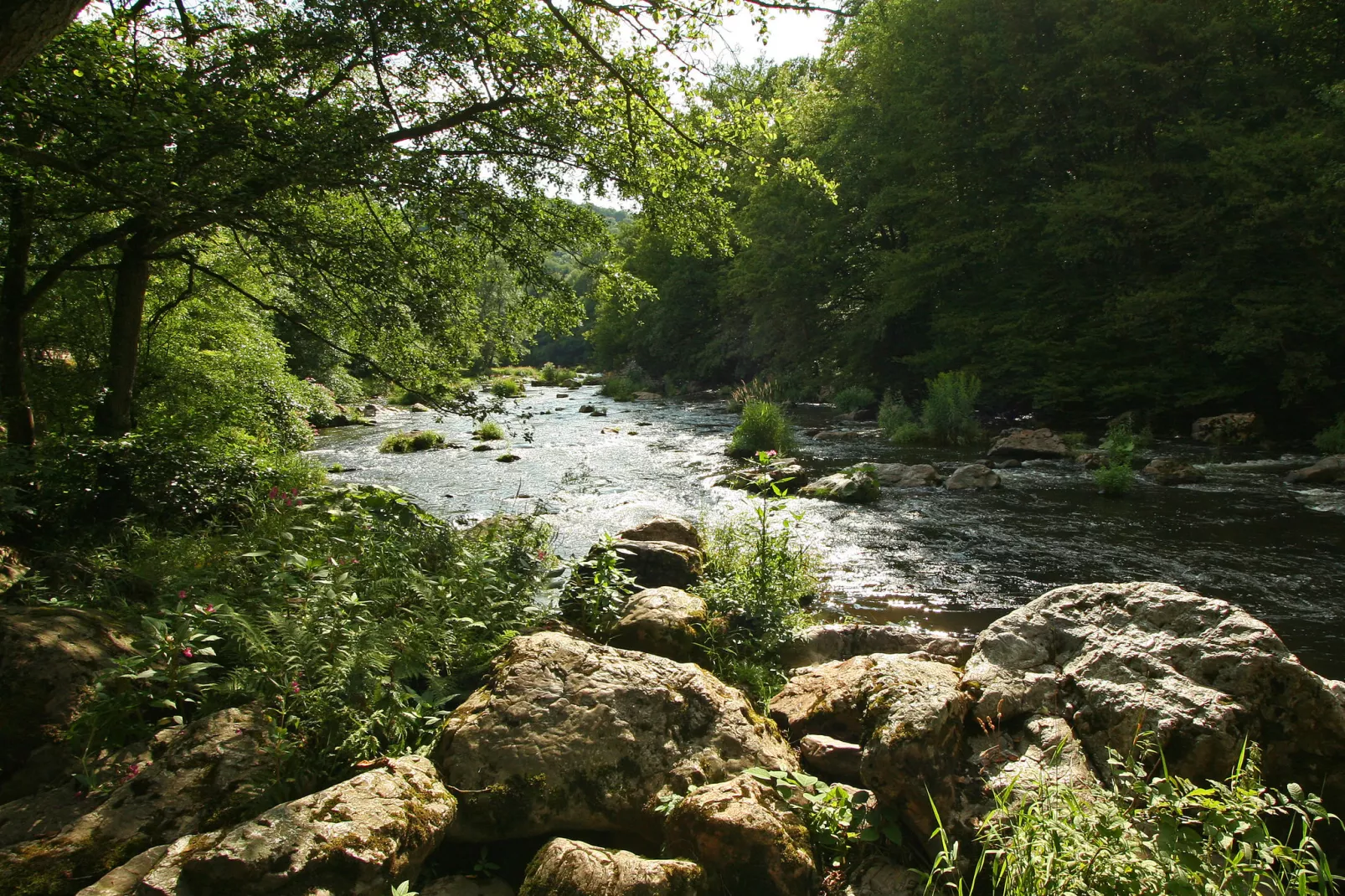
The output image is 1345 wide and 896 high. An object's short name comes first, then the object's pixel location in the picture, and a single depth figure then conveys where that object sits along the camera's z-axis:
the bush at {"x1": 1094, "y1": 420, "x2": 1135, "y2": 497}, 11.38
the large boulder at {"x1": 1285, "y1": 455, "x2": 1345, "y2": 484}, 11.62
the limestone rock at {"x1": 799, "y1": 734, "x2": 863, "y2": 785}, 3.46
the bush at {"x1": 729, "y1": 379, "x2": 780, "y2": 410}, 20.86
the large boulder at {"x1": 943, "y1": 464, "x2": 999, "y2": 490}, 12.61
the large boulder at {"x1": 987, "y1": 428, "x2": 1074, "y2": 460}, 15.29
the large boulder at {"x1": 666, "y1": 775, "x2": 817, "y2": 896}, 2.63
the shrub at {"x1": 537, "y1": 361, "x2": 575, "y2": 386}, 52.78
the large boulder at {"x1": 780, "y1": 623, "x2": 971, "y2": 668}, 5.45
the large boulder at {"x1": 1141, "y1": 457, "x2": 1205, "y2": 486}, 12.21
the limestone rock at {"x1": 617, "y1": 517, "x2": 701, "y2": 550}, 8.43
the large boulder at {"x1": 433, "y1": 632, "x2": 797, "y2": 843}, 3.03
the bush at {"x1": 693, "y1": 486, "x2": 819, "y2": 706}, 4.98
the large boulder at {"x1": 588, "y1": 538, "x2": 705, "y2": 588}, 7.02
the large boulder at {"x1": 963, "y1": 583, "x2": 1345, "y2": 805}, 2.94
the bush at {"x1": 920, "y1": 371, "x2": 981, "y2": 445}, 17.69
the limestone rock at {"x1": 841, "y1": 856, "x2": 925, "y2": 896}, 2.69
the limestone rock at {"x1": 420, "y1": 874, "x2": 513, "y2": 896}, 2.72
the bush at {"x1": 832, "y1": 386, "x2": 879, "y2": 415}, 25.66
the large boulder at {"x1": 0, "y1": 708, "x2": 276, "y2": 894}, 2.50
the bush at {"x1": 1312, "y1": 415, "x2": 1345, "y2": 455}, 13.60
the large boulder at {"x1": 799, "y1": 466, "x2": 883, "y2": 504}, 11.86
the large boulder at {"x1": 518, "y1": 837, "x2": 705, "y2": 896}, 2.50
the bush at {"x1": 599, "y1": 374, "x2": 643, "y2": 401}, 36.44
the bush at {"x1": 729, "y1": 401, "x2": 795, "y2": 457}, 16.48
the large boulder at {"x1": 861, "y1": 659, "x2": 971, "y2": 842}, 2.82
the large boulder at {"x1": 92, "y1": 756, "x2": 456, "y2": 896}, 2.29
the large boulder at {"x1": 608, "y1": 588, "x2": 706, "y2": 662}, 4.79
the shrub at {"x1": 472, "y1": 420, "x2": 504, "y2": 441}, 18.22
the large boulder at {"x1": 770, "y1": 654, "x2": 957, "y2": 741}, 3.50
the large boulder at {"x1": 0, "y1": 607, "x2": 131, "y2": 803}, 2.99
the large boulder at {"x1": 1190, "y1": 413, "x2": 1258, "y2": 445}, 16.23
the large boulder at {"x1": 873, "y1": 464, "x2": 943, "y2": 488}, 13.03
